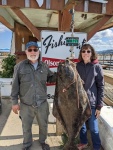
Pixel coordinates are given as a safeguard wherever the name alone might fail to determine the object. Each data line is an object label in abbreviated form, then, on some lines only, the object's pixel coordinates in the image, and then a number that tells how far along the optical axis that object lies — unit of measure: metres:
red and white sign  1.81
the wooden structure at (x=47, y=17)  2.13
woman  1.47
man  1.55
